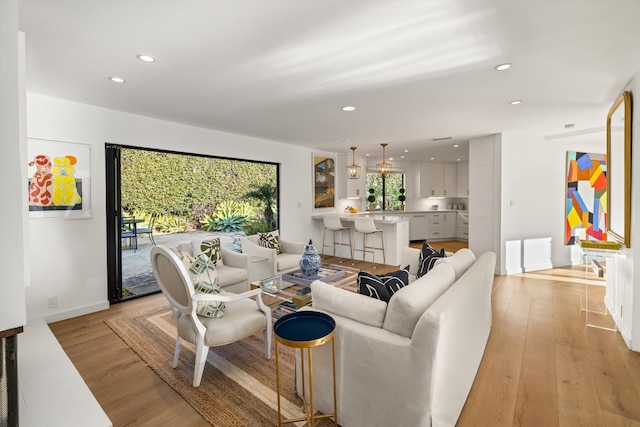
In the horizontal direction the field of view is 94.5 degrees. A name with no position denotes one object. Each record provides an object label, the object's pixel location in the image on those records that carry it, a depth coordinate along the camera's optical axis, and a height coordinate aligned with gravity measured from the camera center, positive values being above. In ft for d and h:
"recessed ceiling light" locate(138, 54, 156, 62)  7.45 +3.89
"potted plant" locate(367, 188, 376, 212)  26.73 +0.81
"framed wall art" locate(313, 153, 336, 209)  22.23 +2.12
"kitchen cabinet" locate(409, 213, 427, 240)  28.66 -1.85
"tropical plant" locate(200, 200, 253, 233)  19.80 -0.46
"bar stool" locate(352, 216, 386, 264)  18.44 -1.51
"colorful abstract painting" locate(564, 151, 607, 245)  17.06 +0.60
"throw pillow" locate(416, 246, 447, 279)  8.74 -1.55
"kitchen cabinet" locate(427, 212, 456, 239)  29.30 -1.74
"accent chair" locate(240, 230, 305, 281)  13.61 -2.19
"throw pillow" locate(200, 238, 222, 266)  12.34 -1.66
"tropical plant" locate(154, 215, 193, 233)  17.71 -0.87
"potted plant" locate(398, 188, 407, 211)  29.12 +0.99
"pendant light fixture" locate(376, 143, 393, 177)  20.59 +3.02
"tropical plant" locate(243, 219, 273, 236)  17.99 -1.15
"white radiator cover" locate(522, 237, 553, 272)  17.38 -2.80
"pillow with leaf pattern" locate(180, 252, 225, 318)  7.09 -1.74
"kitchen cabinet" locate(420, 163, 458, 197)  29.30 +2.85
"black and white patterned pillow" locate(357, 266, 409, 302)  6.26 -1.67
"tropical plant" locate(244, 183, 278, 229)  19.72 +0.83
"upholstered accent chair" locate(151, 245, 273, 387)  6.75 -2.69
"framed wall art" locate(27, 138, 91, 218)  10.26 +1.16
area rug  6.14 -4.17
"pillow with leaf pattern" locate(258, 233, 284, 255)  14.83 -1.64
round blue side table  4.98 -2.19
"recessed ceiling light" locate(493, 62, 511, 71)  7.88 +3.81
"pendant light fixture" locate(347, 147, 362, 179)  21.28 +2.78
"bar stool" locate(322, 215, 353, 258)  19.86 -1.11
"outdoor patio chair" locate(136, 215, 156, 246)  16.61 -1.13
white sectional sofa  4.81 -2.63
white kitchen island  18.92 -1.81
